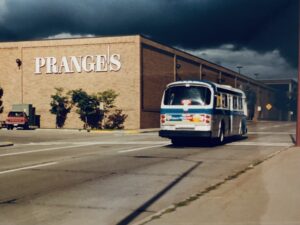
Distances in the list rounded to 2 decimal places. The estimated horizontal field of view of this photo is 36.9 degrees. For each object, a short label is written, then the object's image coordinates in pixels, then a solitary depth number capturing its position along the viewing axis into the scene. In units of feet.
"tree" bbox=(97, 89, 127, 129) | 137.34
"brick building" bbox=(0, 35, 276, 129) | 141.60
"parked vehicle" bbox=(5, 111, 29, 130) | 133.90
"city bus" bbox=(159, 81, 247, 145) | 61.46
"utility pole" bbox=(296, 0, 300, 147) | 59.55
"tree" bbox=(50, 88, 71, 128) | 145.38
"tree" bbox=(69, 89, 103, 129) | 136.87
